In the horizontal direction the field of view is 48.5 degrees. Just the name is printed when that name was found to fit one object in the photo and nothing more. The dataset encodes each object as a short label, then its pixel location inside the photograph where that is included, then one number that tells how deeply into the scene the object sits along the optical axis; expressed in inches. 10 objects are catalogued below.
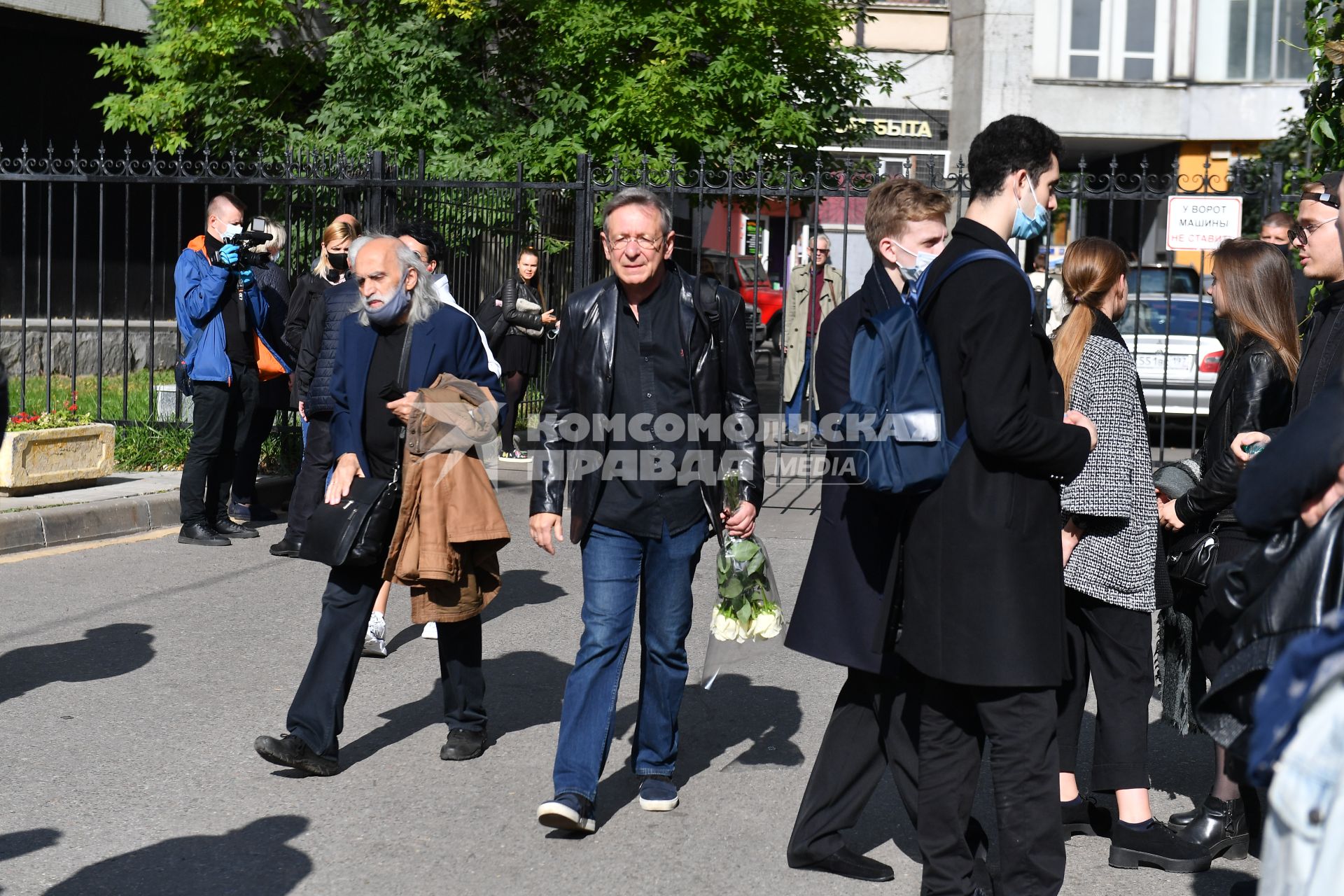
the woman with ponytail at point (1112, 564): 163.9
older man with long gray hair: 191.5
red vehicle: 964.0
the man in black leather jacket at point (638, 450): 173.8
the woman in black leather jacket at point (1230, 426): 167.2
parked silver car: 558.6
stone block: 370.3
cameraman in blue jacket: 349.1
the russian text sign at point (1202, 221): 427.8
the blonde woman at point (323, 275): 334.6
